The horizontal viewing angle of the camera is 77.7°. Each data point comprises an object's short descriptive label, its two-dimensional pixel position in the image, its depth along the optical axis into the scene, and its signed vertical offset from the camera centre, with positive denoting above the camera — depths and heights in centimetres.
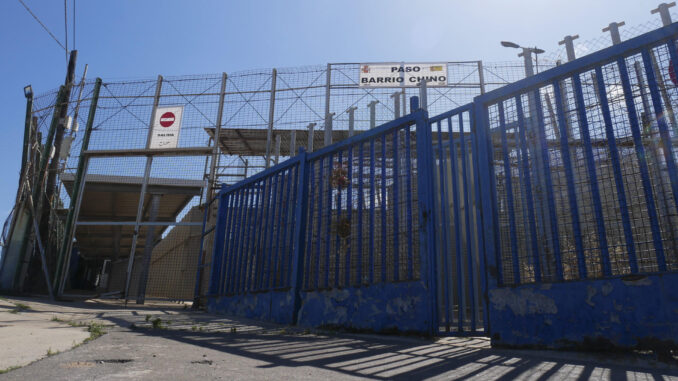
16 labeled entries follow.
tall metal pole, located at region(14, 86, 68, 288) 1055 +336
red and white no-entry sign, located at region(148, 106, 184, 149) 1142 +460
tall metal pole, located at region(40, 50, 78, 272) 1113 +311
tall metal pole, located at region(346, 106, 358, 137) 1048 +448
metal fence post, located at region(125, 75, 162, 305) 987 +321
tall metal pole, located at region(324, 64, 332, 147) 1035 +504
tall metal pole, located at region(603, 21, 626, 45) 858 +557
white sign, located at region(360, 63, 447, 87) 1180 +630
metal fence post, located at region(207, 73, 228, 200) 1104 +408
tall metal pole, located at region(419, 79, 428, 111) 1006 +487
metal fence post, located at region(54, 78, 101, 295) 1023 +250
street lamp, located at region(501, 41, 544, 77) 947 +544
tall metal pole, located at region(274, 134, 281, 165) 1139 +403
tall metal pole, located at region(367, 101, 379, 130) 1034 +459
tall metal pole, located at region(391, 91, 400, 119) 1062 +496
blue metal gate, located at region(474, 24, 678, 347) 292 +78
